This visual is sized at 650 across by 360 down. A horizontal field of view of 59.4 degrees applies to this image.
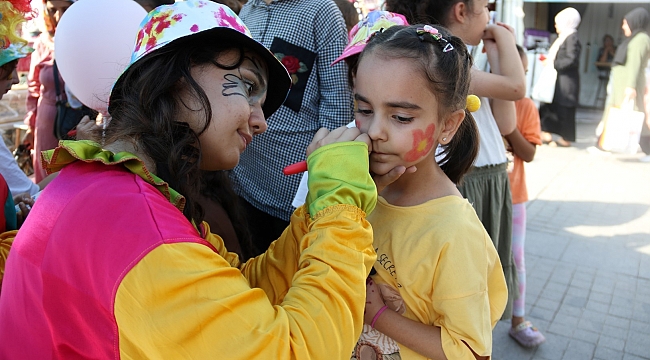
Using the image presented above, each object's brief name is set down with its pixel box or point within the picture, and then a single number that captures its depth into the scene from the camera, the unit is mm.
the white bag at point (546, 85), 8867
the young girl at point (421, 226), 1572
